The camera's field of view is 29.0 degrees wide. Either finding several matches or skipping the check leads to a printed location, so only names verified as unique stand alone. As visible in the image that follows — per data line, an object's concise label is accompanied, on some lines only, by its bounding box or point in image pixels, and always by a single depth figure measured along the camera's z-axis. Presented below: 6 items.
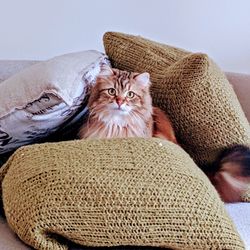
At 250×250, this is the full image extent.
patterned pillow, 1.15
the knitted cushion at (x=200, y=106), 1.32
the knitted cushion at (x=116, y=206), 0.88
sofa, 0.95
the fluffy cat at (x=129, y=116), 1.34
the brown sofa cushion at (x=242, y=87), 1.65
